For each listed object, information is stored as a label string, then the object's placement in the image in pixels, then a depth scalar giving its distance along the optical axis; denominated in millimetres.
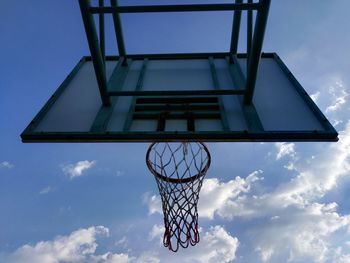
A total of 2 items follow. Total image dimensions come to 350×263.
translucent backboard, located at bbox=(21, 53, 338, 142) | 3250
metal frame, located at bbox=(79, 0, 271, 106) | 3477
